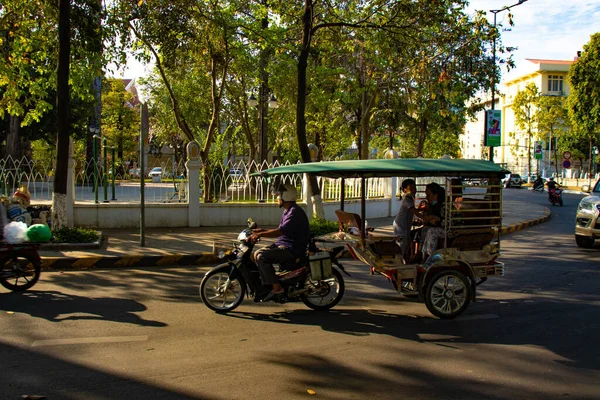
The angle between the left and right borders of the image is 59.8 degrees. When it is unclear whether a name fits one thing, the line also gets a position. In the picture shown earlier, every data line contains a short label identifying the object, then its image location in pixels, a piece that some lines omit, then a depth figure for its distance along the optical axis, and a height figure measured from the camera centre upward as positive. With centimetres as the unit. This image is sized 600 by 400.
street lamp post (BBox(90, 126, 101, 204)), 1294 +27
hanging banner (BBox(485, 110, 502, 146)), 1730 +205
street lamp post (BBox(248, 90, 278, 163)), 2055 +334
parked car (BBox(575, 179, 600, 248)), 1171 -71
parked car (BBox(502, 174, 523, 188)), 5012 +83
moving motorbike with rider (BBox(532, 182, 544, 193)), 3958 +22
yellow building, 6431 +1257
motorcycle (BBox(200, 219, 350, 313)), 642 -112
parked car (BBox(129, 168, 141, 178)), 1515 +33
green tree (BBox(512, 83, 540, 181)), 4962 +817
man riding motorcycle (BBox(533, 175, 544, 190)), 3920 +52
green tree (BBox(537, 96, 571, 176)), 4878 +723
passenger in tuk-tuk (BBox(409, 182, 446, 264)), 712 -28
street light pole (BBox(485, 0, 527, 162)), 1201 +339
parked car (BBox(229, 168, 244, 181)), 1426 +32
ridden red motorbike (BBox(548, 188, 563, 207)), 2609 -30
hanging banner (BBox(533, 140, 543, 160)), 4675 +359
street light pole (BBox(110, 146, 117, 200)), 1385 +31
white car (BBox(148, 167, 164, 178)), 1450 +36
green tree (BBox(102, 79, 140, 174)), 4125 +559
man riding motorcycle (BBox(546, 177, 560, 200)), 2619 +15
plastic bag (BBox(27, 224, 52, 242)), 725 -67
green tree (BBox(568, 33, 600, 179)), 3809 +763
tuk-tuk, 634 -65
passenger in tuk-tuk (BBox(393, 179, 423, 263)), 710 -38
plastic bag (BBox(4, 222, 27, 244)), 725 -68
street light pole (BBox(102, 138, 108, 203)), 1317 +14
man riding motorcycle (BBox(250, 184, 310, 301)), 634 -64
